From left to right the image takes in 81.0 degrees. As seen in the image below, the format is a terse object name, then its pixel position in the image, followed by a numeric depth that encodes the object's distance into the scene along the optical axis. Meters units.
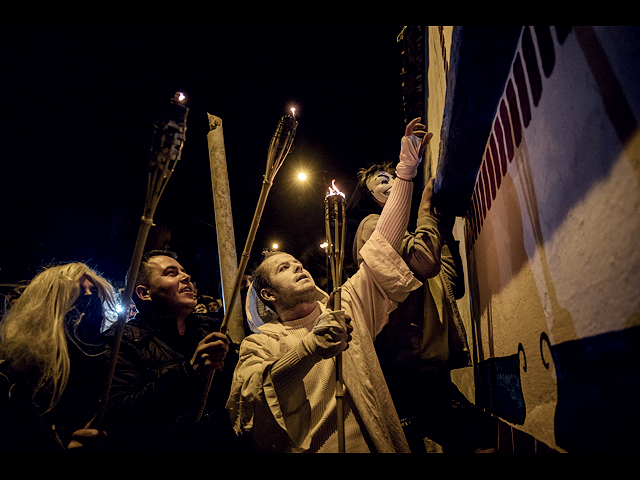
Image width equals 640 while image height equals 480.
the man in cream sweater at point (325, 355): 2.37
